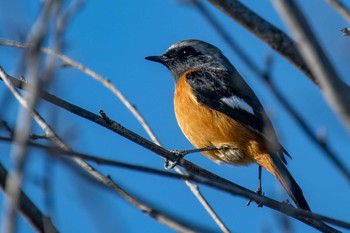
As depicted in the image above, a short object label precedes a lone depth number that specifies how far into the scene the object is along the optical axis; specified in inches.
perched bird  146.7
